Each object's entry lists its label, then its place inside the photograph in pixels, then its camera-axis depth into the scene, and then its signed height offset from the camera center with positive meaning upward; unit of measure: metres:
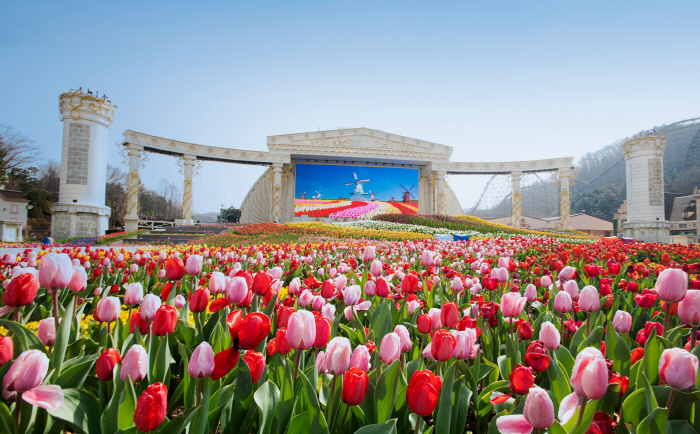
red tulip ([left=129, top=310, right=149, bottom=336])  1.31 -0.41
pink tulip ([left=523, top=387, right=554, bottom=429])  0.71 -0.38
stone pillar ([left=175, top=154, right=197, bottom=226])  23.14 +1.75
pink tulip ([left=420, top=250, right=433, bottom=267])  2.54 -0.24
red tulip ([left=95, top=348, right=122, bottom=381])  0.97 -0.42
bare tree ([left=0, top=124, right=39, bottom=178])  23.72 +4.59
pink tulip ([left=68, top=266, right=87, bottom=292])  1.45 -0.27
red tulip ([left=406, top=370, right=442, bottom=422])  0.77 -0.39
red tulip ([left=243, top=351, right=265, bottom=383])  0.93 -0.40
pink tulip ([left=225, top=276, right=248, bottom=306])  1.37 -0.28
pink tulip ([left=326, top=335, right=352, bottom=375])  0.89 -0.35
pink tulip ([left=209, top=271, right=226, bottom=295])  1.67 -0.30
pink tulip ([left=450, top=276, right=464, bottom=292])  2.02 -0.34
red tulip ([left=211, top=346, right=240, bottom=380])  0.89 -0.37
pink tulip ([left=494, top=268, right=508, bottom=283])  2.21 -0.31
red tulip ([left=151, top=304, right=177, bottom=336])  1.15 -0.35
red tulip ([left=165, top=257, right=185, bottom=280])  1.78 -0.26
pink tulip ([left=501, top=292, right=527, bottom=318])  1.46 -0.33
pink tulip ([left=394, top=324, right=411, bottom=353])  1.17 -0.40
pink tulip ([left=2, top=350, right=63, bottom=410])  0.77 -0.37
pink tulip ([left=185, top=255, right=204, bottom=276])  1.87 -0.25
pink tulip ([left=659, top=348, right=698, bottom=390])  0.82 -0.34
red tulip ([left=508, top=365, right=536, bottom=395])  0.90 -0.40
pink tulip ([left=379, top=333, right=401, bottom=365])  1.02 -0.38
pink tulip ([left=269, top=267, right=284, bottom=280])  2.05 -0.31
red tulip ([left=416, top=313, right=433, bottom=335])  1.26 -0.37
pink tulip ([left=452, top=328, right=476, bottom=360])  1.10 -0.39
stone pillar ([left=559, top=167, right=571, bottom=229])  26.81 +2.68
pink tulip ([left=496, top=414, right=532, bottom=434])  0.77 -0.45
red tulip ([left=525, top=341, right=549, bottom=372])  0.99 -0.39
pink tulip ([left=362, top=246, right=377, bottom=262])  2.76 -0.24
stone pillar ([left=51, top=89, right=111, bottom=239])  15.81 +2.62
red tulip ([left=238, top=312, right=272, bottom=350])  0.91 -0.30
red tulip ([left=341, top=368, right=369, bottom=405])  0.80 -0.39
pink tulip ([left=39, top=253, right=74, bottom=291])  1.33 -0.22
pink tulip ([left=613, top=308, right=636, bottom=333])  1.45 -0.40
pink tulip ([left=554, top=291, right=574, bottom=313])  1.62 -0.36
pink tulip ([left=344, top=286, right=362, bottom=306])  1.66 -0.35
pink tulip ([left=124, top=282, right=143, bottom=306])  1.58 -0.35
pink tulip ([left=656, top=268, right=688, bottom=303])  1.22 -0.20
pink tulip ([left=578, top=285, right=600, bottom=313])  1.50 -0.31
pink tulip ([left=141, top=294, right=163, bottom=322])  1.24 -0.32
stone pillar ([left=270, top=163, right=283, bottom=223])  25.30 +2.39
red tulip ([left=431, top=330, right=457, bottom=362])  1.03 -0.37
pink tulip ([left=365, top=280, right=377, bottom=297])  1.99 -0.38
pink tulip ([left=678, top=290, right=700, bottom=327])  1.19 -0.27
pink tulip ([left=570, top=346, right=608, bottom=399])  0.74 -0.32
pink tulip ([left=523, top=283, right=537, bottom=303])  1.87 -0.36
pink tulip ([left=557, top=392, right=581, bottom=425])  0.83 -0.45
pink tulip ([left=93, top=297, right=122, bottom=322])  1.30 -0.35
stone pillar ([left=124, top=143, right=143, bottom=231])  20.78 +2.15
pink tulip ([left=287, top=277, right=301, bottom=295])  1.88 -0.36
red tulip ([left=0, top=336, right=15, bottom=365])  0.89 -0.35
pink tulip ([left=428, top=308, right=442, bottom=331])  1.34 -0.36
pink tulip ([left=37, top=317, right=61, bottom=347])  1.19 -0.40
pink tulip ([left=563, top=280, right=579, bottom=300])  1.78 -0.32
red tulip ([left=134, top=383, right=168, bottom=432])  0.70 -0.40
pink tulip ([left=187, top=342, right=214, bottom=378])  0.86 -0.36
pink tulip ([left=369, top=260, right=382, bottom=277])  2.27 -0.29
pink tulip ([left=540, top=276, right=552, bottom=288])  2.23 -0.35
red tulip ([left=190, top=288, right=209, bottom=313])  1.36 -0.32
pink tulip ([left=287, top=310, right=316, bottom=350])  0.95 -0.31
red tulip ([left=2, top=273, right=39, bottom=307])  1.22 -0.27
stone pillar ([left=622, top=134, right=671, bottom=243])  19.69 +2.47
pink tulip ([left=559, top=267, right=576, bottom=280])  2.09 -0.27
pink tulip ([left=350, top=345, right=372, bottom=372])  0.94 -0.37
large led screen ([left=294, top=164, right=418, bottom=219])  27.31 +2.79
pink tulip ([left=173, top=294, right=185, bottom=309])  1.74 -0.42
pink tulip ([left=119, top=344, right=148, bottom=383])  0.91 -0.40
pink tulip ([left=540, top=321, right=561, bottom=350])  1.15 -0.37
